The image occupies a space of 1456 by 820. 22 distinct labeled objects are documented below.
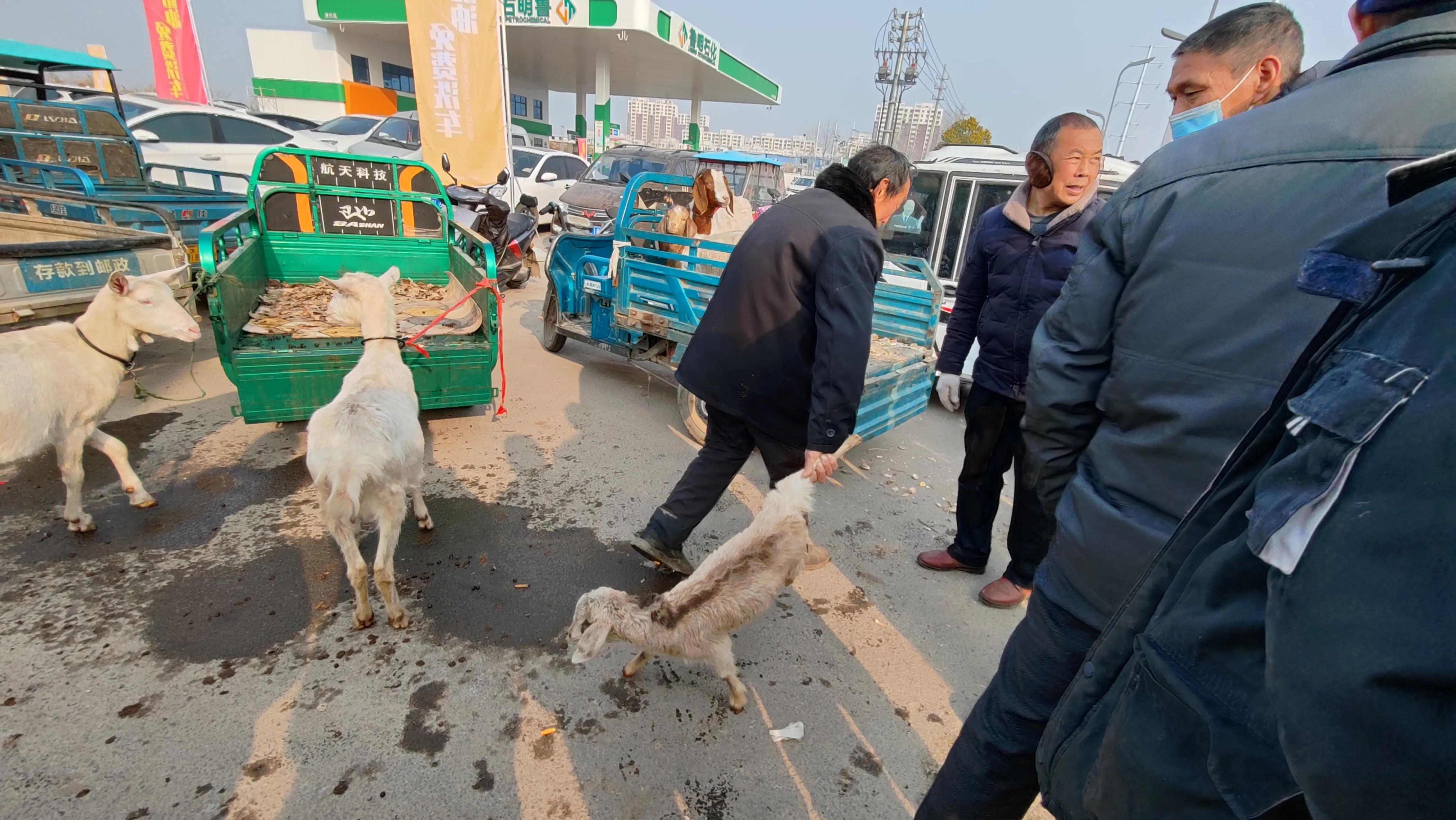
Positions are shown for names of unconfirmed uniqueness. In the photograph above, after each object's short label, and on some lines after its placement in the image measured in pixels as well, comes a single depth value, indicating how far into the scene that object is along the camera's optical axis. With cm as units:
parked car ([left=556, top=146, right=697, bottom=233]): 1141
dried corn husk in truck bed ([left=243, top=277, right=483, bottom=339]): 417
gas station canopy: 1983
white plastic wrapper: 227
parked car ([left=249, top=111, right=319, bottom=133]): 1349
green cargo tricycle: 357
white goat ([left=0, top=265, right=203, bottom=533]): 279
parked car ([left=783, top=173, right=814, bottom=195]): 2538
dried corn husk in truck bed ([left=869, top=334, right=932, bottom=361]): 467
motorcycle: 827
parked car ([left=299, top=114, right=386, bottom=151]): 1232
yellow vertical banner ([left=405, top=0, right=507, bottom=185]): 1040
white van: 647
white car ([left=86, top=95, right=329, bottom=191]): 1016
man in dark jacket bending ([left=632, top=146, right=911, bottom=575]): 229
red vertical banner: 1798
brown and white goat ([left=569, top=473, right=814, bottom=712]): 218
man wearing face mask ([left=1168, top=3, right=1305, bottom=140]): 182
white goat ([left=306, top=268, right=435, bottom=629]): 245
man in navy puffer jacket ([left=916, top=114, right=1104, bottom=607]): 278
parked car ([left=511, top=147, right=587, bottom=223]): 1288
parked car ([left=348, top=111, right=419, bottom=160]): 1216
